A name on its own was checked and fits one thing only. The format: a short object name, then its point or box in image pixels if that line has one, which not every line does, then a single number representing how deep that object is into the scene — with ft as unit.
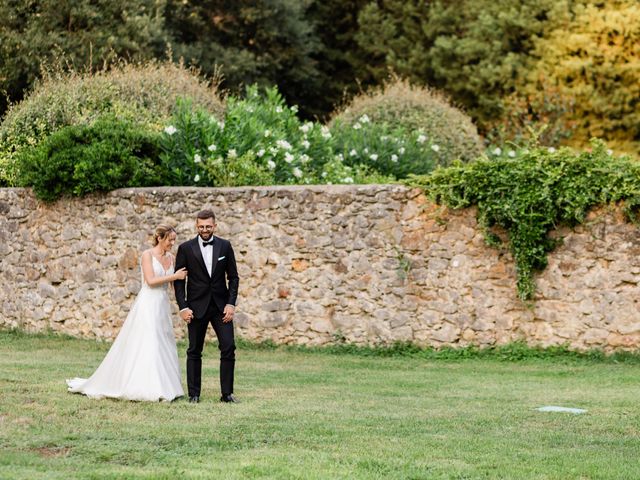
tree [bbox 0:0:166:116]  90.33
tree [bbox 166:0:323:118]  107.96
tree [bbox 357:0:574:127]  104.37
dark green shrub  55.16
